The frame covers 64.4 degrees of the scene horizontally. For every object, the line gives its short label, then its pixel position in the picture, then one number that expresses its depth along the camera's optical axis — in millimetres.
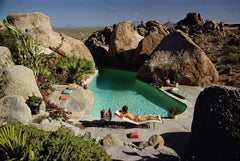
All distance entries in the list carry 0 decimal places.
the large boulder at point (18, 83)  9038
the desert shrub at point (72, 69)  13899
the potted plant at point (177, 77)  14510
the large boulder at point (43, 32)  15755
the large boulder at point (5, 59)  10339
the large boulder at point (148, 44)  18460
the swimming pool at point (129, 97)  11439
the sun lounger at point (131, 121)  8614
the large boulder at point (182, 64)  15023
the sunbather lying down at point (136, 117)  8752
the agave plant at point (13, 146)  4932
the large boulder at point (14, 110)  7262
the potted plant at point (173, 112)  9442
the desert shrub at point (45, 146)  4727
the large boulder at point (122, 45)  20156
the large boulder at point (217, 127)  4829
